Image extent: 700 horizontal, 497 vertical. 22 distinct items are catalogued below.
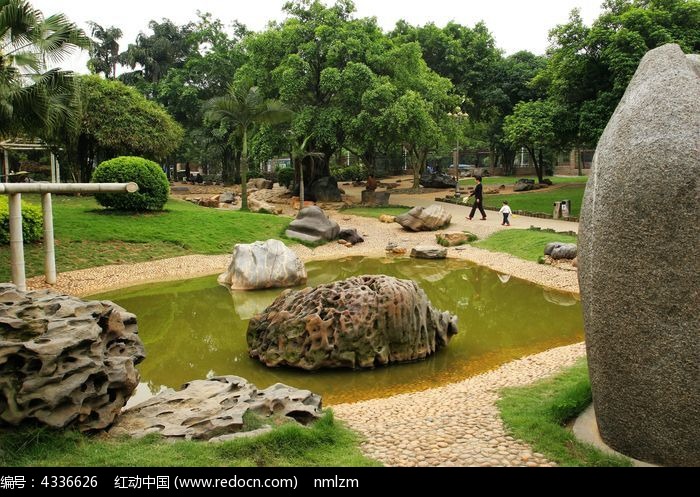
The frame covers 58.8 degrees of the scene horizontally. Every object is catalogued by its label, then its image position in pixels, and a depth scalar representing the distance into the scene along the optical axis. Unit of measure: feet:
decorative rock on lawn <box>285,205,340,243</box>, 70.38
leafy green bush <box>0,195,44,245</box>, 51.62
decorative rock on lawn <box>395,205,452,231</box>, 75.87
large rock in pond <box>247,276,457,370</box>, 28.50
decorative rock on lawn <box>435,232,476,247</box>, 68.23
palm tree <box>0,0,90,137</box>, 44.86
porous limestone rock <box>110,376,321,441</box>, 17.13
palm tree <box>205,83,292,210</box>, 86.02
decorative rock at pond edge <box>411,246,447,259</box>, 62.49
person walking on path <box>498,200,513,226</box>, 75.46
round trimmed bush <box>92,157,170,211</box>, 71.41
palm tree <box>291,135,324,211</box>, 93.45
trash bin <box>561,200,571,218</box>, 78.64
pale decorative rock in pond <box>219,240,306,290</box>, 49.14
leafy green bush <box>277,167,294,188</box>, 126.52
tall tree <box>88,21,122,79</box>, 170.50
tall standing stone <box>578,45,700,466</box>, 13.52
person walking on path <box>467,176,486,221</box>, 79.71
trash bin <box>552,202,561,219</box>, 78.89
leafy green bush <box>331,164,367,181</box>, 153.07
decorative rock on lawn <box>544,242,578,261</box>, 53.62
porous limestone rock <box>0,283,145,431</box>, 15.94
